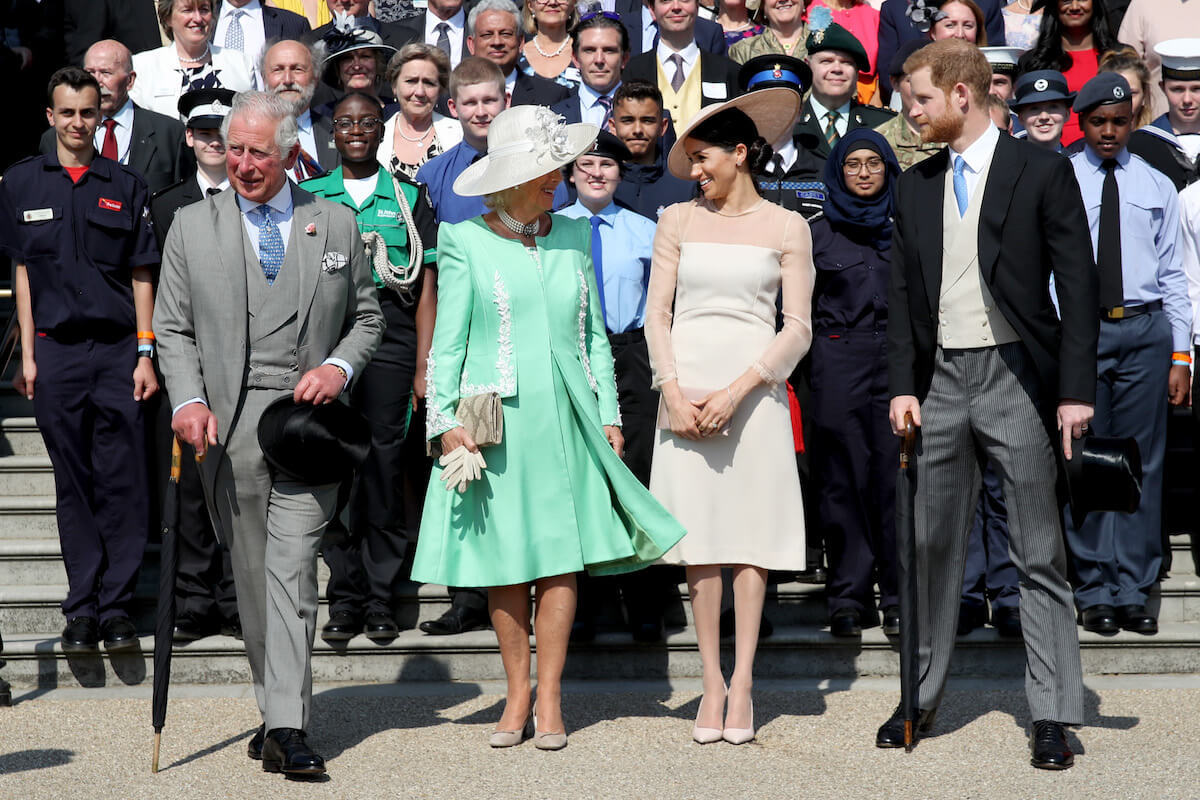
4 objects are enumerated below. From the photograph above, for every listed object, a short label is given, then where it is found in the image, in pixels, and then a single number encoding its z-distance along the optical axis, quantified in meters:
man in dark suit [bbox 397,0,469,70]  9.02
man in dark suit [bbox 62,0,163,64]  8.96
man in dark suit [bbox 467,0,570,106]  8.27
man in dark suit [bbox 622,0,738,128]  8.25
